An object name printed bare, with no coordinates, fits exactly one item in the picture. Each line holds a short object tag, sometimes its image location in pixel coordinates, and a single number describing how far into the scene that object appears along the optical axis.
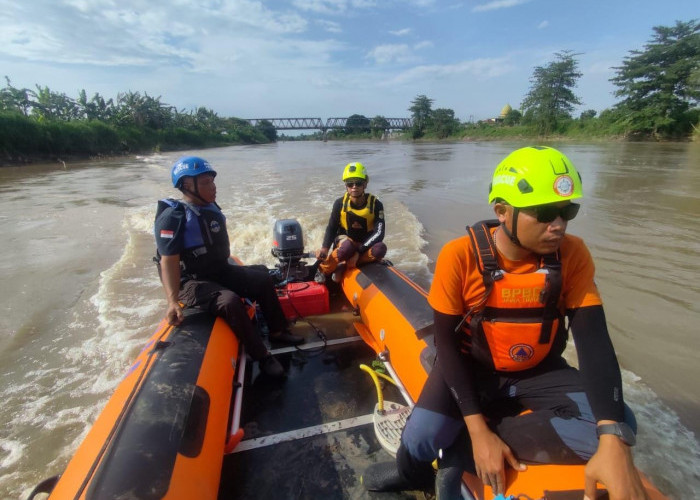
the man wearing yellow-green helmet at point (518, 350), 1.23
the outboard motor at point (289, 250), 3.89
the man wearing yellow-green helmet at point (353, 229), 3.62
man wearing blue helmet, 2.53
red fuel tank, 3.49
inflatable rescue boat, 1.41
